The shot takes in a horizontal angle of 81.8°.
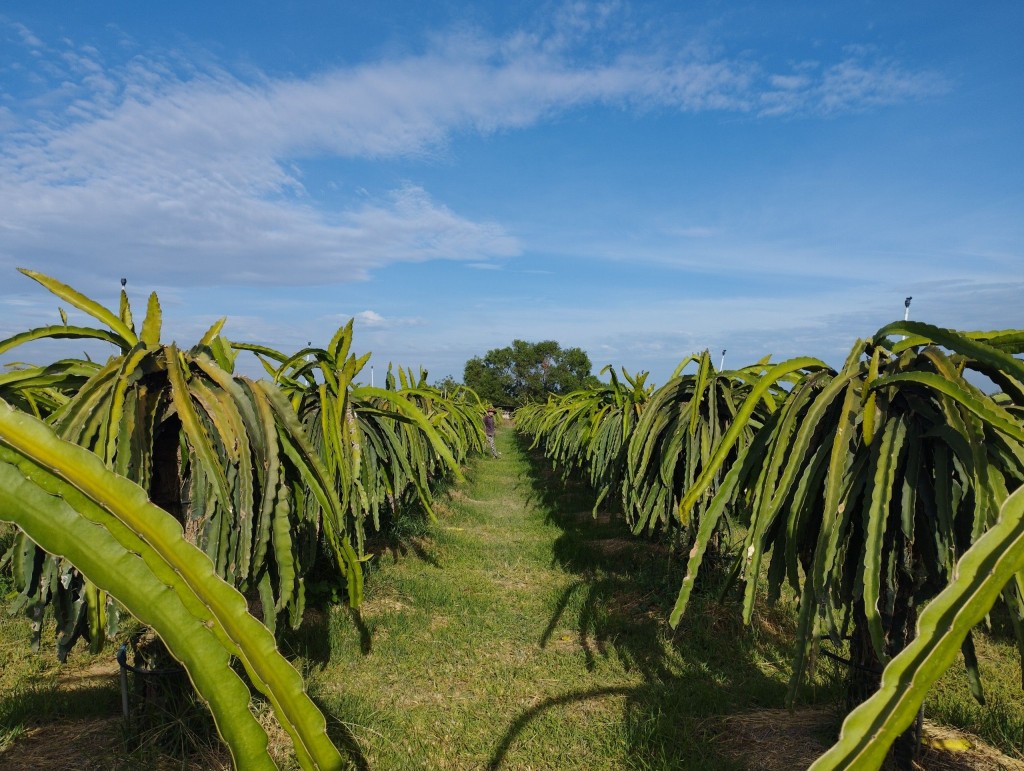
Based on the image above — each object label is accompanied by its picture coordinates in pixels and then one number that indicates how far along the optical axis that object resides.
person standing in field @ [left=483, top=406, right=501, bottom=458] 16.79
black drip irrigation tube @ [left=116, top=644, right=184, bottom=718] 2.42
